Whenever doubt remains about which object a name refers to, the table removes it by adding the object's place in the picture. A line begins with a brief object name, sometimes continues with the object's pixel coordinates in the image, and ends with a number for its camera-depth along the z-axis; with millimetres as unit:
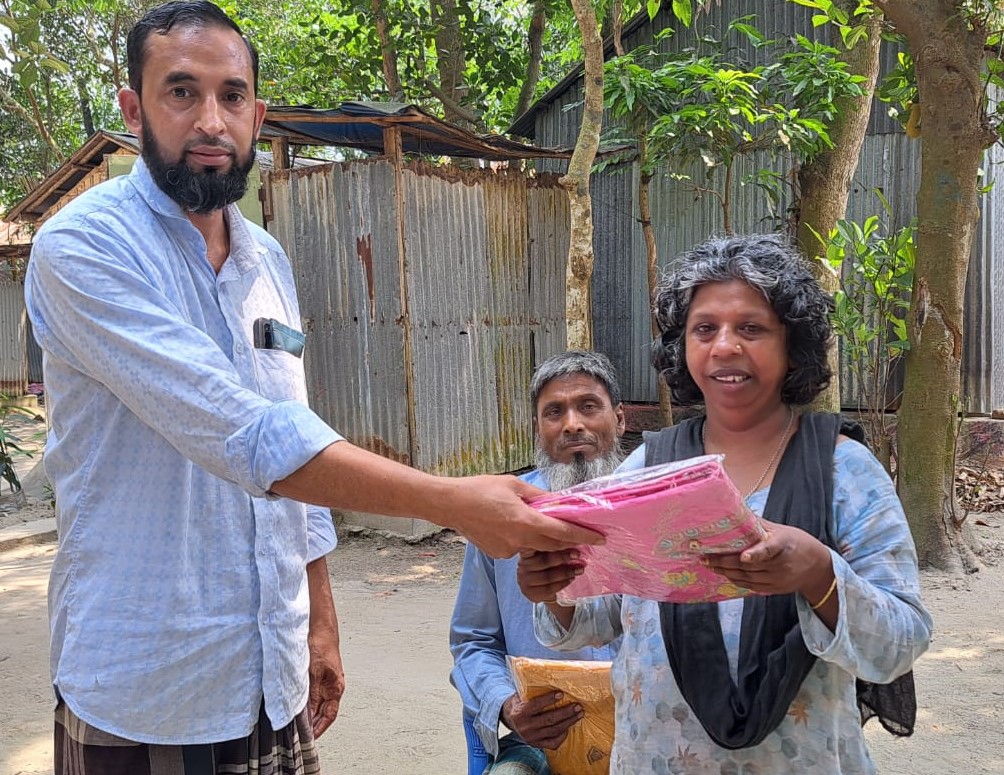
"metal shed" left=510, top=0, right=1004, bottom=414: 8461
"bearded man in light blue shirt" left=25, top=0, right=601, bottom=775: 1521
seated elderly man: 2404
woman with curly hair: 1533
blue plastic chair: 2613
